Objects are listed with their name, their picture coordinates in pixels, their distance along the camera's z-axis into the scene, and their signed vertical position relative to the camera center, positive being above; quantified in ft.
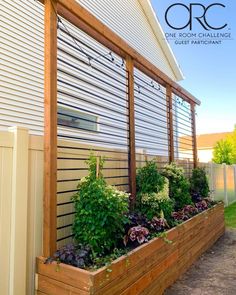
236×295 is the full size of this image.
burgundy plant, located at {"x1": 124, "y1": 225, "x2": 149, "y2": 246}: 7.74 -2.34
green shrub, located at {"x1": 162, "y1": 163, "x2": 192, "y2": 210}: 12.81 -1.20
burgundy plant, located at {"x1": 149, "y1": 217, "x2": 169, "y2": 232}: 9.10 -2.34
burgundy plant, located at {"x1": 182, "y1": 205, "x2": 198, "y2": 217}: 12.08 -2.45
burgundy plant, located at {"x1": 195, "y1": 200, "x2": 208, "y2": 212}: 13.70 -2.50
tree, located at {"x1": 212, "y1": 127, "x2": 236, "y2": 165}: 39.92 +1.45
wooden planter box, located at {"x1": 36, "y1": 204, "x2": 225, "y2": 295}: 5.74 -3.05
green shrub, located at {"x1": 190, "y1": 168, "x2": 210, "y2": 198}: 16.27 -1.41
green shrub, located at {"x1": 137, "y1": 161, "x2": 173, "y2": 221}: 9.98 -1.28
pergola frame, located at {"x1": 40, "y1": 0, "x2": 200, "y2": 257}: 6.47 +2.48
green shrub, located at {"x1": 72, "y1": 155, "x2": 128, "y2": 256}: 6.79 -1.49
